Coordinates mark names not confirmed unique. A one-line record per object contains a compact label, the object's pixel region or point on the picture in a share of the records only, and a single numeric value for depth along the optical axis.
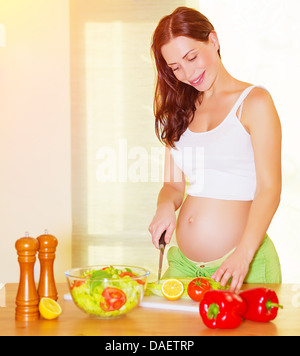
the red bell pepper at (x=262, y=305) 1.39
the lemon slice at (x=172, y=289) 1.64
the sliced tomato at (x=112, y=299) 1.41
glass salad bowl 1.41
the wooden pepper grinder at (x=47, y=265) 1.57
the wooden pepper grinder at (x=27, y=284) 1.45
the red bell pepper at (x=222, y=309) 1.34
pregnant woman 1.99
